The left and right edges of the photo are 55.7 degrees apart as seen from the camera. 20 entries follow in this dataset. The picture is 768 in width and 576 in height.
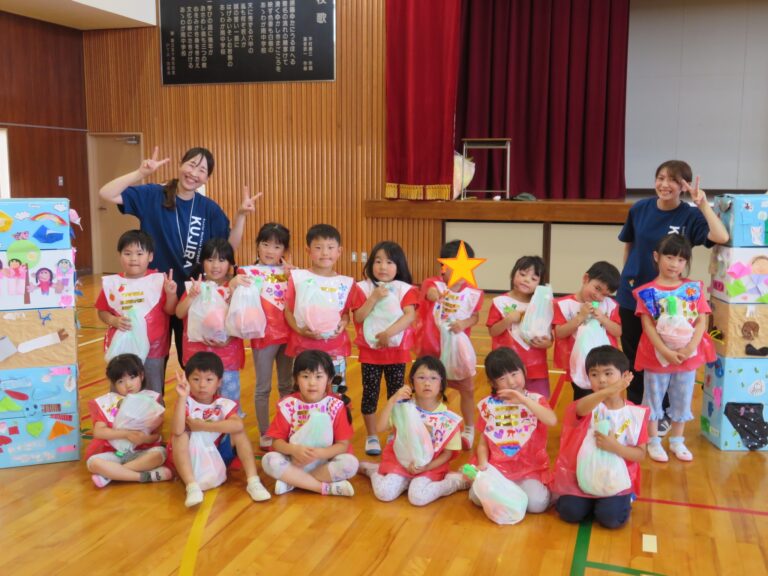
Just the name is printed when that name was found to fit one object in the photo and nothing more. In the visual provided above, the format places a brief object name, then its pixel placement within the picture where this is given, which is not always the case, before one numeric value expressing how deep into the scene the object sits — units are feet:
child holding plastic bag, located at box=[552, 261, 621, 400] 10.88
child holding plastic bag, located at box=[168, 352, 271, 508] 10.28
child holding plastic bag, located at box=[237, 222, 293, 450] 11.66
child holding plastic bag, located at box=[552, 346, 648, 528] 9.26
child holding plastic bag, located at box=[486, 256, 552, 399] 11.37
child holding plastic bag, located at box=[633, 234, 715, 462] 11.15
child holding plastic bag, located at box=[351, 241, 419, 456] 11.25
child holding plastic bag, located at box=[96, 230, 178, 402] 11.33
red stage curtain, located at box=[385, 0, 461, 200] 26.99
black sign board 28.86
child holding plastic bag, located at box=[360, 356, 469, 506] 10.07
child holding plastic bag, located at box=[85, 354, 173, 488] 10.57
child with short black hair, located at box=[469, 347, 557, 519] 9.82
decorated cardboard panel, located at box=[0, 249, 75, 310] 11.11
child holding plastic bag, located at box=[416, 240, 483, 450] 11.54
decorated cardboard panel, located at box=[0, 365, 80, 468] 11.24
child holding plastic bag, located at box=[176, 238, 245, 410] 11.27
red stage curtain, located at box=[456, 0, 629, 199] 28.07
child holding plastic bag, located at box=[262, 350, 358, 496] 10.24
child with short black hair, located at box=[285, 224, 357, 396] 11.17
